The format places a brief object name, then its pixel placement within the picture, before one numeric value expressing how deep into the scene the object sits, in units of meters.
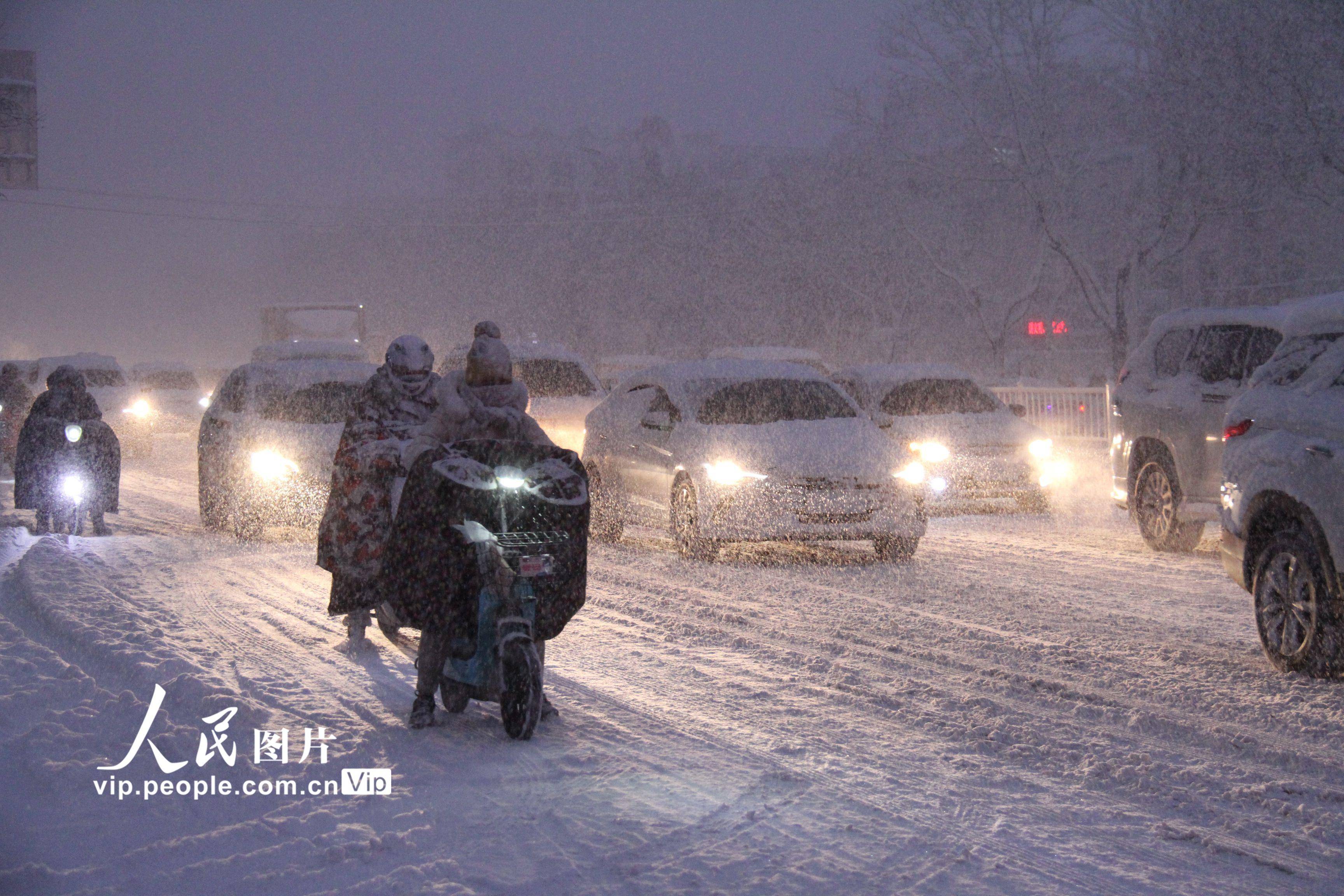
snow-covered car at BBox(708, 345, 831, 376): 26.97
